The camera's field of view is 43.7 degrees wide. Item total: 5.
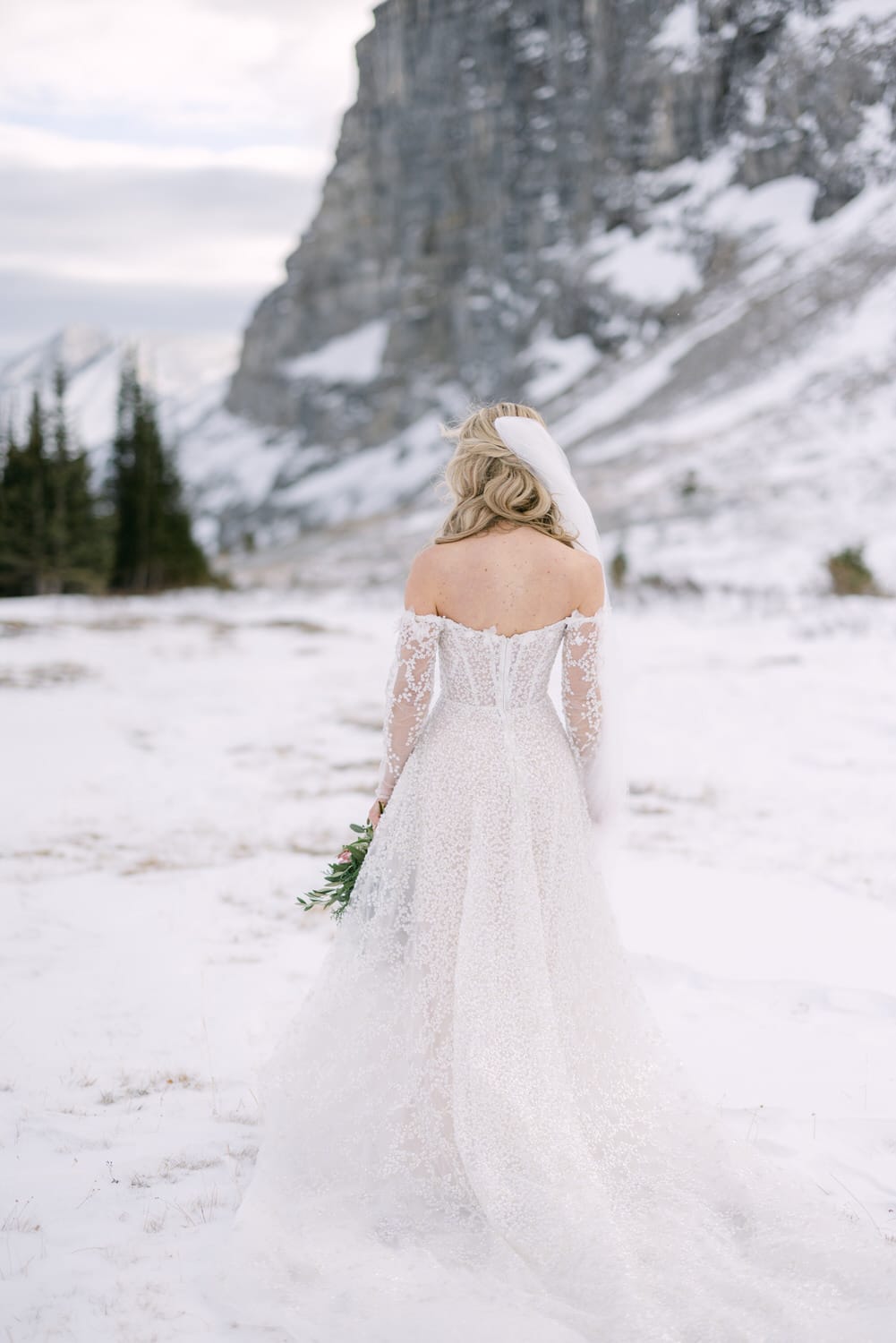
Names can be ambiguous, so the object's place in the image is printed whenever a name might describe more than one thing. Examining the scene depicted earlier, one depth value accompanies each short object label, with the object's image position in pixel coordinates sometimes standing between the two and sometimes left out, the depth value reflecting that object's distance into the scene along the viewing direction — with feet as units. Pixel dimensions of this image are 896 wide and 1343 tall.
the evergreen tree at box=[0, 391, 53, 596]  124.77
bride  11.15
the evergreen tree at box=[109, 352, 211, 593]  141.49
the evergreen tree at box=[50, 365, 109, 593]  127.03
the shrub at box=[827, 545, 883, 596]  78.89
